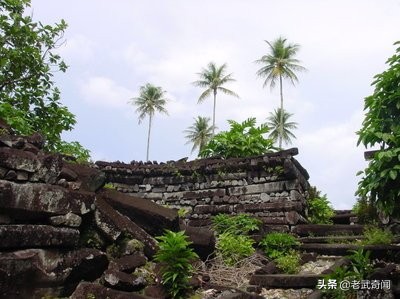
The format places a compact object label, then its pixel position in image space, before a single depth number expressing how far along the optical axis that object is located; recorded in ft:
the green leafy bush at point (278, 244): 27.71
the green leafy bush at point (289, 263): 24.32
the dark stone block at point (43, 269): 14.96
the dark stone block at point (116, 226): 18.94
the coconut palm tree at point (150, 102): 152.76
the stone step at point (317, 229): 30.30
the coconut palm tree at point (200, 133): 155.53
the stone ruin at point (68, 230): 15.71
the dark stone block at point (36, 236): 15.52
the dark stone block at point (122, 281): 16.93
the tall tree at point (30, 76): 31.19
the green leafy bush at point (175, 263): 18.31
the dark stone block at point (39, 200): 15.79
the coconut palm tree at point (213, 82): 141.90
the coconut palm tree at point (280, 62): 124.57
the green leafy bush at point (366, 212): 29.78
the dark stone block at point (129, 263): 18.11
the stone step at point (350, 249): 22.42
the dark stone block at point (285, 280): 20.39
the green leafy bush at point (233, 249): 26.07
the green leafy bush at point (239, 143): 38.14
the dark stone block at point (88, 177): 20.42
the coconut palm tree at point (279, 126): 140.87
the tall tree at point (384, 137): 19.75
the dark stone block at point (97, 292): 16.03
